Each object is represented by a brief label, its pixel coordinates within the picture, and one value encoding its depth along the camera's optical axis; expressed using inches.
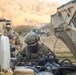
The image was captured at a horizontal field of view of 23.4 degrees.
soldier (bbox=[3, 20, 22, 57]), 285.5
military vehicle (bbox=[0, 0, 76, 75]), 142.5
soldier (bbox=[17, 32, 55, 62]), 180.3
